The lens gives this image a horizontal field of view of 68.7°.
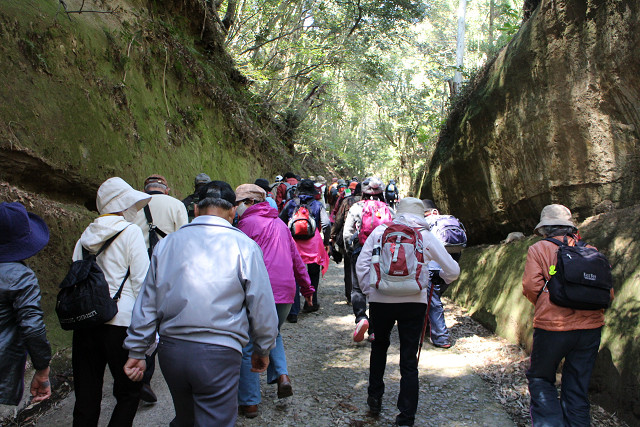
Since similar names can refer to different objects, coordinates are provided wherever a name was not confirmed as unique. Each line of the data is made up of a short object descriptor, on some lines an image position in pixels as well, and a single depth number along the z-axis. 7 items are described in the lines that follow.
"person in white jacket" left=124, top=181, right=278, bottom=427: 2.55
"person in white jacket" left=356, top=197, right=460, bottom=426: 4.03
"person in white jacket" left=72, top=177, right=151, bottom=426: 3.21
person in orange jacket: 3.65
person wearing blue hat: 2.94
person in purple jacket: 4.24
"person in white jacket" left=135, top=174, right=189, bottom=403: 4.73
